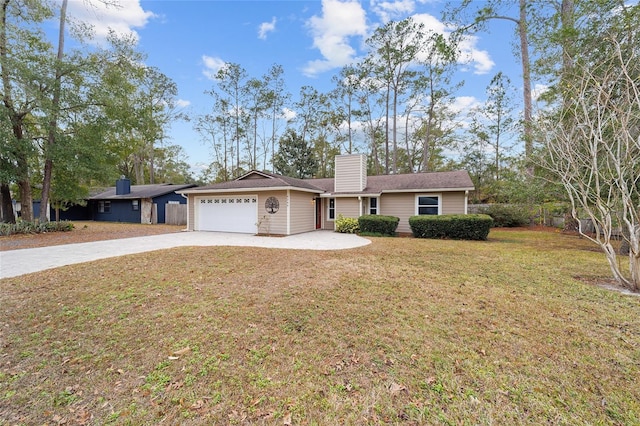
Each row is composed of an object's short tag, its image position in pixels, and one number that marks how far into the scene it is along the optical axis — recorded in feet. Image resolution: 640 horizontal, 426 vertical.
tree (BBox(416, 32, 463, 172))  67.72
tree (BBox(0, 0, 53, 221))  36.63
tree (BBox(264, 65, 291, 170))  82.17
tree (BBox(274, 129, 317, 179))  86.79
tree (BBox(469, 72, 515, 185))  75.41
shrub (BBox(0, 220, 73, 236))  38.25
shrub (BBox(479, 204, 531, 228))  54.24
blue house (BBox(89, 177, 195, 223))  67.05
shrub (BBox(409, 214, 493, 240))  35.14
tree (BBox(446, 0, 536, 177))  44.85
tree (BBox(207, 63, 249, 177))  80.38
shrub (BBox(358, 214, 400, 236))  40.70
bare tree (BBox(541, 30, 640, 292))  15.49
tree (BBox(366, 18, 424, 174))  68.28
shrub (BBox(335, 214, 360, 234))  44.75
